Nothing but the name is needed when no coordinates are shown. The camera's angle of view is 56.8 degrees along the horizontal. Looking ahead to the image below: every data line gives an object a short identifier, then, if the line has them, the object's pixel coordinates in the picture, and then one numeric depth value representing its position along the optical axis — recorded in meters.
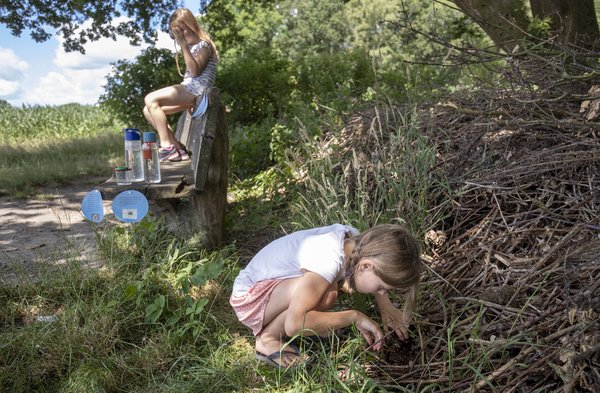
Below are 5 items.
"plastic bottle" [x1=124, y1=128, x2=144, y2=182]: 3.90
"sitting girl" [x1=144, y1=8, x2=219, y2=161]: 5.06
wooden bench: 3.74
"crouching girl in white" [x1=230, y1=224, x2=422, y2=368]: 2.40
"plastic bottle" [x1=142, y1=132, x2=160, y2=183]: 3.91
